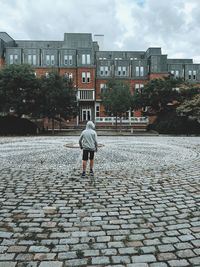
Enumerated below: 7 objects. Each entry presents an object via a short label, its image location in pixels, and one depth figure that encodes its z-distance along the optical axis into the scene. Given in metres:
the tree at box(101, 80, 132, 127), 35.72
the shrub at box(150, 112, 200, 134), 32.38
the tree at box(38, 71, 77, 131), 31.72
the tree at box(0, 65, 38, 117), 29.86
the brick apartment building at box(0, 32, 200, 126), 51.19
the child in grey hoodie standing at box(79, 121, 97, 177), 8.00
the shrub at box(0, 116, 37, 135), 31.10
